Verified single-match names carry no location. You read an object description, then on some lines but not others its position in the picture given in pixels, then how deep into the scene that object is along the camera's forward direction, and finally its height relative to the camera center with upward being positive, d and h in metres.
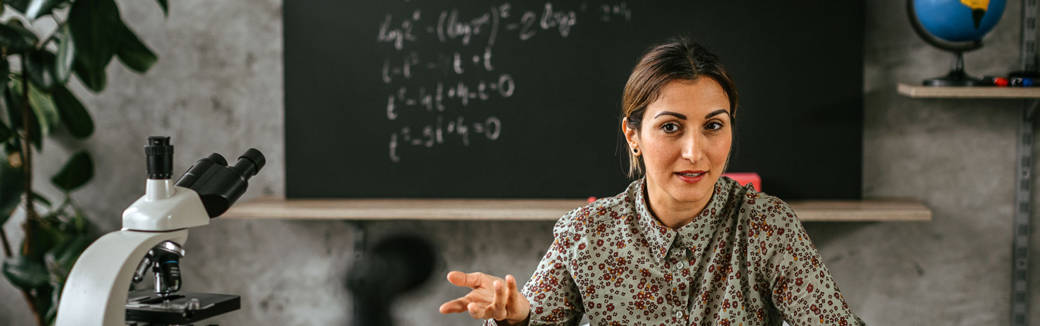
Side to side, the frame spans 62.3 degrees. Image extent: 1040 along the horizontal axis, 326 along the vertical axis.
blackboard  2.56 +0.15
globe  2.24 +0.31
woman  1.36 -0.18
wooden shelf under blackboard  2.36 -0.20
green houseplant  2.42 +0.08
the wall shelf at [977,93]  2.29 +0.13
